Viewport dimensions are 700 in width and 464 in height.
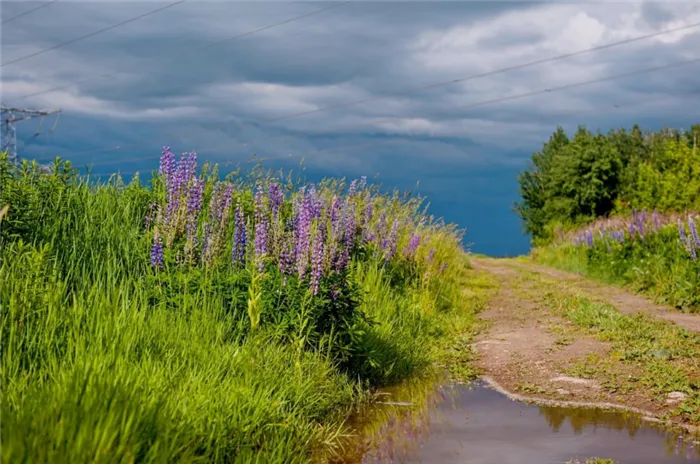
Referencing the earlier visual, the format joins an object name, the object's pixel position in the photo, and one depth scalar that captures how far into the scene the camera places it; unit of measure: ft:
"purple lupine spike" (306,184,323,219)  21.03
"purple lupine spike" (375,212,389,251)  31.17
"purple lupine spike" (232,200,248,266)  20.15
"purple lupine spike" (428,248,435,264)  33.19
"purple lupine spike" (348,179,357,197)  30.48
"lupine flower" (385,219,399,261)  30.45
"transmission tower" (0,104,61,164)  153.43
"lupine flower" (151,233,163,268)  19.39
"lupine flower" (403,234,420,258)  33.45
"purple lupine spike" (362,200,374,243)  29.12
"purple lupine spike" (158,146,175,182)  23.29
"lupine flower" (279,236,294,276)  18.54
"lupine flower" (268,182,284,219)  21.93
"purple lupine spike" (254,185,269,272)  17.98
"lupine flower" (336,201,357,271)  22.52
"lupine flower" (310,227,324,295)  18.21
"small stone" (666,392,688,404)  19.77
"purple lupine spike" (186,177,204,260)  19.88
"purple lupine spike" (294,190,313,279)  18.33
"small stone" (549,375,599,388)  21.74
